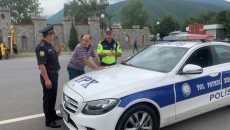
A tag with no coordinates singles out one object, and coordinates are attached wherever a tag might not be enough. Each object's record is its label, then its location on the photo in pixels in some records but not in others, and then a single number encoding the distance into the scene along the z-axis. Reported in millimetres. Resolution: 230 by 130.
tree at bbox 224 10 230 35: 48781
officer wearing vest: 4513
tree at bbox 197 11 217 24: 84438
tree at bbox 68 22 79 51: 27048
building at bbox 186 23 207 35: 53719
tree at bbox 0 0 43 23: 45656
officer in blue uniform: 3145
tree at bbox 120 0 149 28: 57375
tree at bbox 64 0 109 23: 51250
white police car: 2406
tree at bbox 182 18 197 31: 84125
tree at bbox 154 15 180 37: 78125
